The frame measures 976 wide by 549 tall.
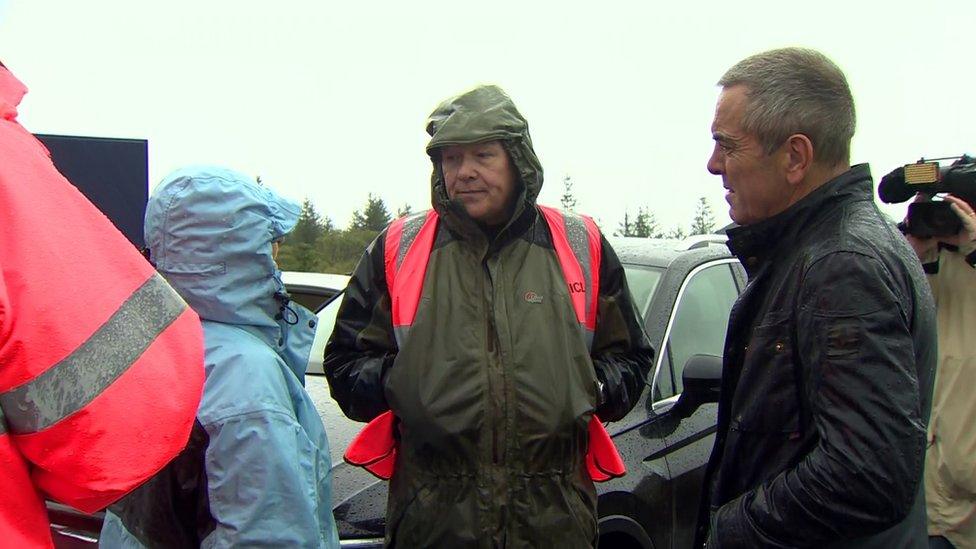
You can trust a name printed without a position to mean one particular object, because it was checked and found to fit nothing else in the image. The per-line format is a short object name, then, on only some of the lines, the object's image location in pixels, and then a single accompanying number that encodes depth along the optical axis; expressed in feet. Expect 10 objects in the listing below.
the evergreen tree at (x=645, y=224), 104.73
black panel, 11.61
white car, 14.16
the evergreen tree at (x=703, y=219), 103.24
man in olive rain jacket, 7.60
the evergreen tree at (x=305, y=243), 71.92
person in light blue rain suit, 6.26
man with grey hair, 5.25
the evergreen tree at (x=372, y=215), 103.33
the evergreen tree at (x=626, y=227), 97.00
